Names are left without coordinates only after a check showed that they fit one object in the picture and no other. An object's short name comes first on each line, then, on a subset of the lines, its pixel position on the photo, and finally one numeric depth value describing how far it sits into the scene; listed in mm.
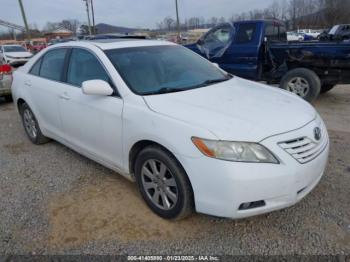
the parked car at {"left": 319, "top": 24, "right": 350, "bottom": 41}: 19475
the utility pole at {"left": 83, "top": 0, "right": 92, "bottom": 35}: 39444
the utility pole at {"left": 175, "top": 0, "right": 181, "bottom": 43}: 38406
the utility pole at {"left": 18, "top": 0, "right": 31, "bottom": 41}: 26708
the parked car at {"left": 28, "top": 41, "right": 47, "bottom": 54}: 29047
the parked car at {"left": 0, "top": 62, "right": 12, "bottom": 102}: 7676
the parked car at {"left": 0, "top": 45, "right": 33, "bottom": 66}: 16672
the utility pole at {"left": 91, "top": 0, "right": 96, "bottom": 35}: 42719
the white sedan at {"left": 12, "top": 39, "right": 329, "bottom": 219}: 2279
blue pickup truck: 6320
